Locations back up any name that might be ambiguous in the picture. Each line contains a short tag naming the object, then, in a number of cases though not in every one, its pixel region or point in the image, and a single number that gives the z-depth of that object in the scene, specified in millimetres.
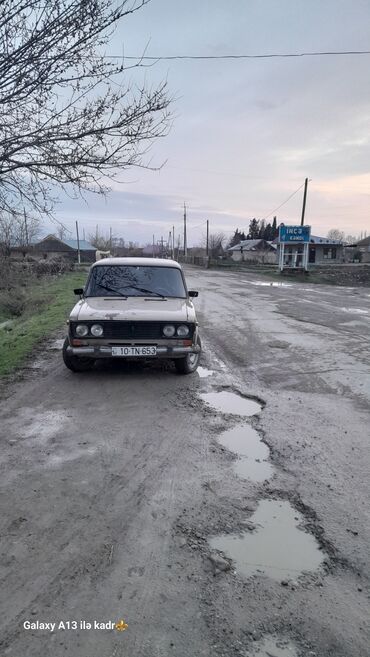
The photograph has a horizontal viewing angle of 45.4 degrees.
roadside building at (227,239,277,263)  77825
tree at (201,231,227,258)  89250
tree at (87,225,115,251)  107912
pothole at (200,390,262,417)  5070
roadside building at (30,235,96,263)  75325
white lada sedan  5965
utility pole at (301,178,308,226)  34219
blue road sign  29875
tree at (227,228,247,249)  111188
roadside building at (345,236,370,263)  68812
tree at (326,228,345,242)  121250
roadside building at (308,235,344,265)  61719
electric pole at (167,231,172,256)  107712
